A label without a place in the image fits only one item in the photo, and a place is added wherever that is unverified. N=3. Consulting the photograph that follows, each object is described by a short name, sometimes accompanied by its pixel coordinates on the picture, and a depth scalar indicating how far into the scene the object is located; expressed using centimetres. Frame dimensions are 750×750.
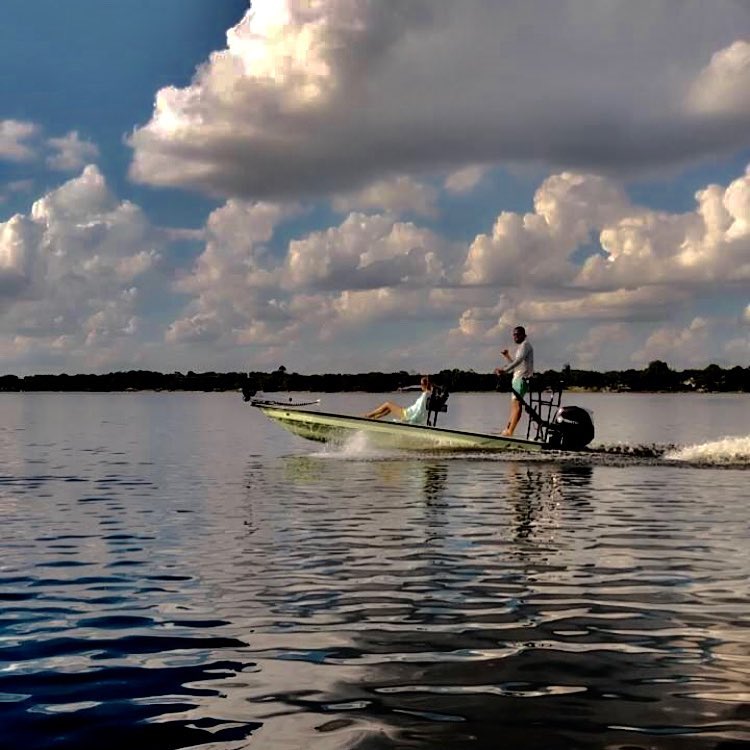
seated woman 2952
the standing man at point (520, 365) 2798
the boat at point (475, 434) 2844
